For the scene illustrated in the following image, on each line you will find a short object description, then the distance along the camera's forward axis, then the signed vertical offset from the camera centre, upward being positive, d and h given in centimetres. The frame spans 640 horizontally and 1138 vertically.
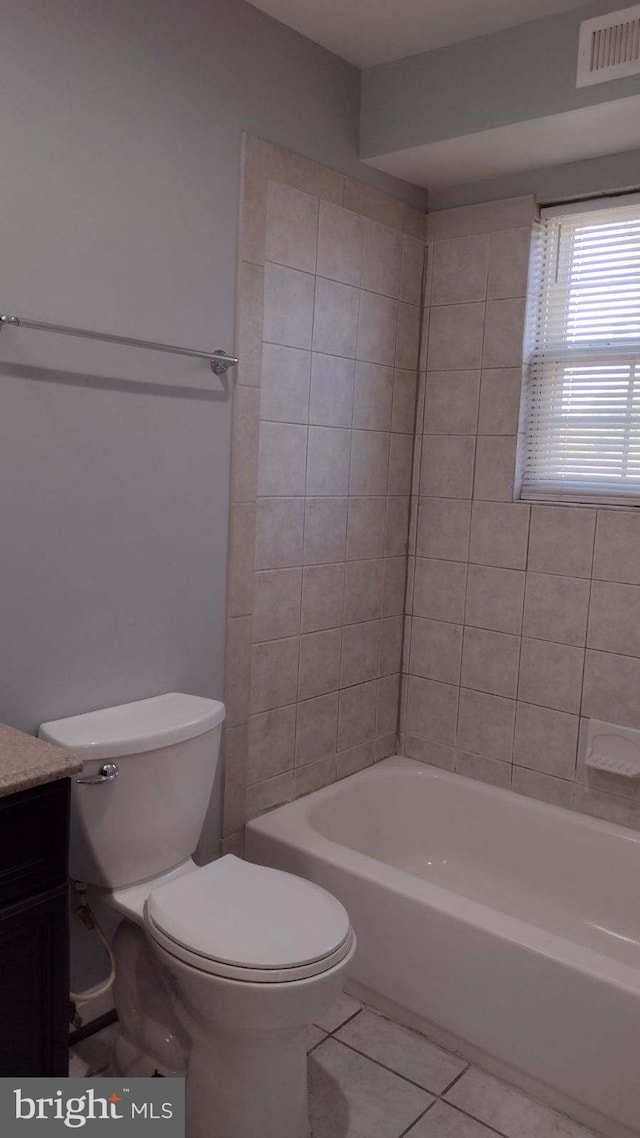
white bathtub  186 -115
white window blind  248 +35
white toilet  162 -91
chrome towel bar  166 +25
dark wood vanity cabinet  138 -78
